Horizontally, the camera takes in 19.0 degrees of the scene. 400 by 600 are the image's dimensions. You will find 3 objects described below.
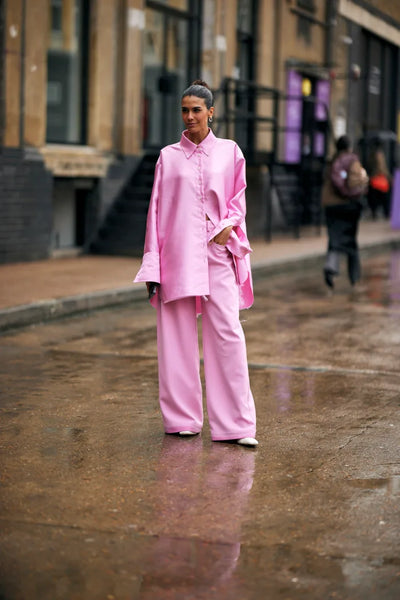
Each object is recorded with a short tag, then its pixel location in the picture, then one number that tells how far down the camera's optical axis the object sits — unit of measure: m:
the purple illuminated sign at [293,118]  26.12
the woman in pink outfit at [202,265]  6.07
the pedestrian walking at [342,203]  13.65
